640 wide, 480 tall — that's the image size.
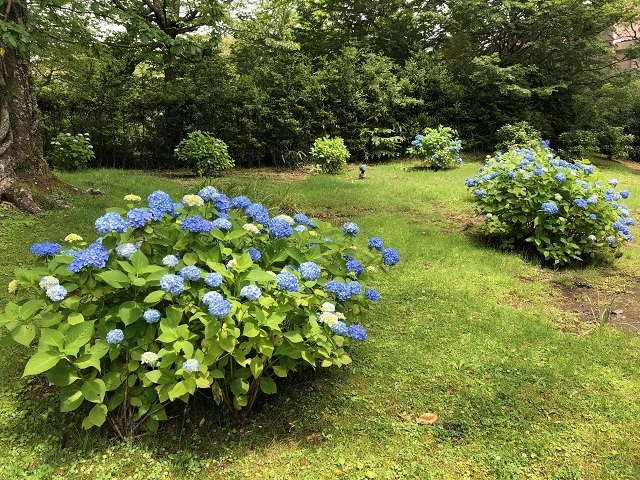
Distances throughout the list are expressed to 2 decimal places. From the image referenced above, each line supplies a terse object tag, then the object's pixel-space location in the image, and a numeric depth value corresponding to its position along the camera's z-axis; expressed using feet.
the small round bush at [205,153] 25.59
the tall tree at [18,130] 15.28
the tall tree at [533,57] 33.76
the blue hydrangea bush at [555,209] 13.37
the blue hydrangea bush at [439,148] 29.30
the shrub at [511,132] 32.96
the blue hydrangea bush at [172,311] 5.85
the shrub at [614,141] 38.32
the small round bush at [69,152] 24.48
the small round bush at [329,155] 28.12
